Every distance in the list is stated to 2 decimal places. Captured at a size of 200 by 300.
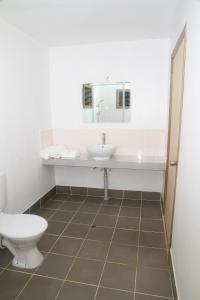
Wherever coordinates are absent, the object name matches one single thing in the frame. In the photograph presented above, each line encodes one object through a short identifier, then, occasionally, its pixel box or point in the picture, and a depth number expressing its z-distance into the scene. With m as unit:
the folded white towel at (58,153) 3.18
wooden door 1.87
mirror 3.22
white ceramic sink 3.05
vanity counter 2.92
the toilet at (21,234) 1.88
